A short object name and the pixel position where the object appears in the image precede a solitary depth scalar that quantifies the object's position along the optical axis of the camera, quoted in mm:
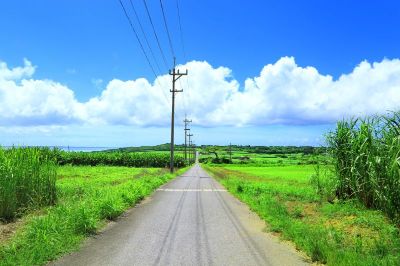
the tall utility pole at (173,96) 50938
